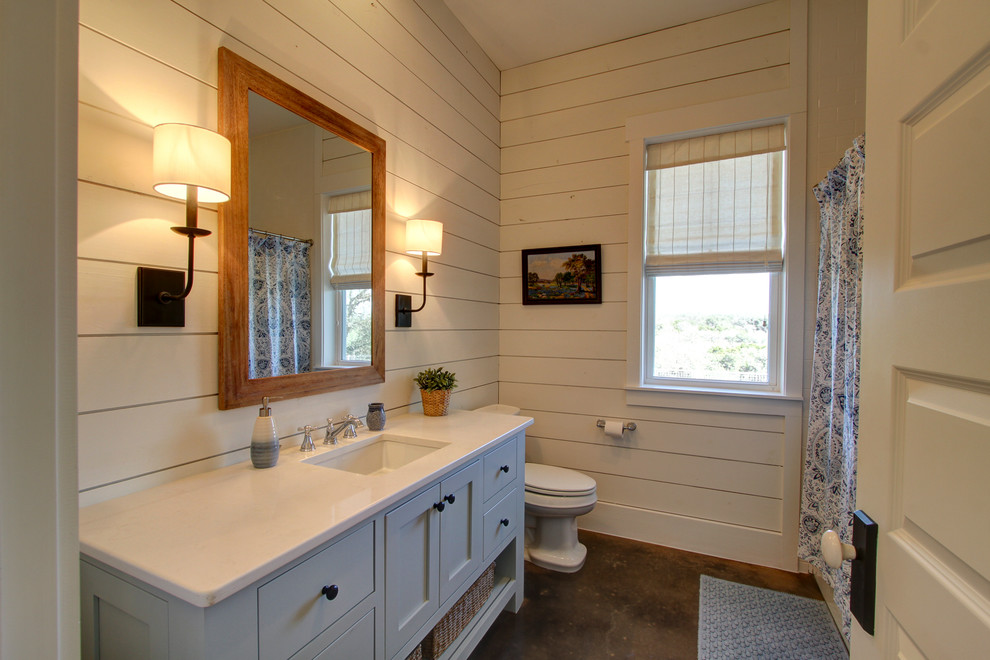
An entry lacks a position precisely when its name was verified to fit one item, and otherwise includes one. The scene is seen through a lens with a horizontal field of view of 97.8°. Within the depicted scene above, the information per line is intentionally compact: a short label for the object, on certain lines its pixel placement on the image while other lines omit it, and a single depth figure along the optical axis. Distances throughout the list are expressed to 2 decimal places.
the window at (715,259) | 2.39
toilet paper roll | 2.61
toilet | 2.24
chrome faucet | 1.57
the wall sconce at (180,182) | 1.04
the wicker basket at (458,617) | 1.45
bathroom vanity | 0.76
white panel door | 0.46
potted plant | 2.01
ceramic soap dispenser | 1.26
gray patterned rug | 1.73
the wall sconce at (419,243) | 1.94
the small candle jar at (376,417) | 1.70
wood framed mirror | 1.28
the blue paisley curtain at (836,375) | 1.64
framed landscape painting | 2.71
